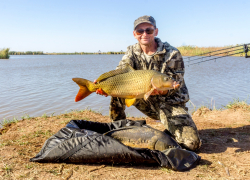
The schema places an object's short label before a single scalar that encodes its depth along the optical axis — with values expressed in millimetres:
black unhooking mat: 2662
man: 3844
